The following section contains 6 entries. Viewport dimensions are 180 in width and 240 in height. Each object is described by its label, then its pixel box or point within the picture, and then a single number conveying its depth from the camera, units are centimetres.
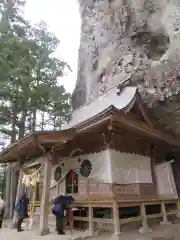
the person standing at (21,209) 785
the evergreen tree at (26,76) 1209
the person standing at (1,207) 716
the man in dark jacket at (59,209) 692
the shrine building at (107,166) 711
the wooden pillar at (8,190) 1376
